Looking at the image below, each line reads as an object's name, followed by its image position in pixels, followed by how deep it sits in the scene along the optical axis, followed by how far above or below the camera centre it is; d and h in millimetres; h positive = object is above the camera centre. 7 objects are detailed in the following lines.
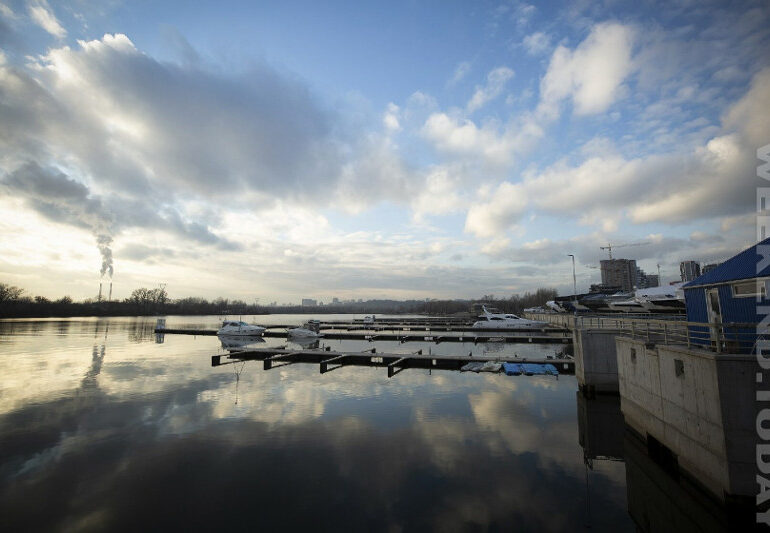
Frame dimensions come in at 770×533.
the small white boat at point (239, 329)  49344 -4058
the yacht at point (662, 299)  29438 -88
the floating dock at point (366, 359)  25391 -4826
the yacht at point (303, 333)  47094 -4405
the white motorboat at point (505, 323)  57144 -4106
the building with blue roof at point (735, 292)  10609 +171
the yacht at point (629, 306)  37062 -930
